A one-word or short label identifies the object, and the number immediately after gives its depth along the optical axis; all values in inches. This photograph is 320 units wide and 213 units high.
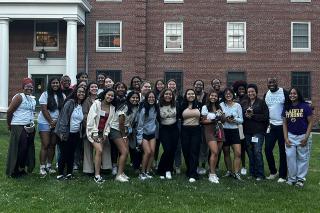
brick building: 1138.7
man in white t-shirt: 408.2
